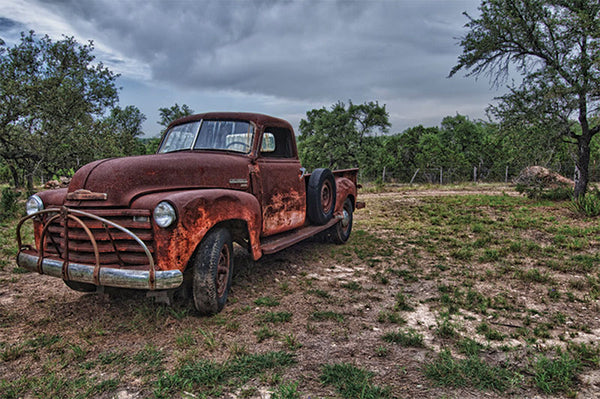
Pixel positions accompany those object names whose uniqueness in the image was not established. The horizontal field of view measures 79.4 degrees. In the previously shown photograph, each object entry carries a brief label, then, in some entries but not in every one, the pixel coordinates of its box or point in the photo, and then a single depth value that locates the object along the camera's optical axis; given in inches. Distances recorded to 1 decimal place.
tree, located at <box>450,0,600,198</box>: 402.9
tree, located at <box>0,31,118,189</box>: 447.5
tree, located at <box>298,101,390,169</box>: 1553.9
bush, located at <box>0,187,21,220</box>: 358.3
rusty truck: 113.5
